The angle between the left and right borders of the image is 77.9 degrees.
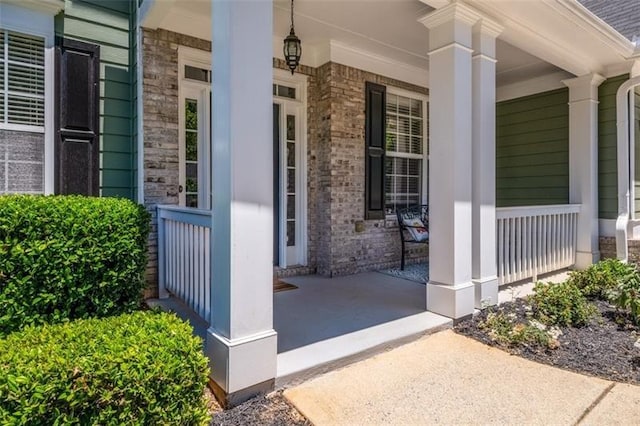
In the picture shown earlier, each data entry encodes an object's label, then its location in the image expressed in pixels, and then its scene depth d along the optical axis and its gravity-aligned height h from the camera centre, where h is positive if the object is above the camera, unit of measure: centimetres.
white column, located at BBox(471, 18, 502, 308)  349 +52
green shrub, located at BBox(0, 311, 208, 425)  140 -61
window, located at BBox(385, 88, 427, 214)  550 +92
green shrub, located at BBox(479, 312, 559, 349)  290 -90
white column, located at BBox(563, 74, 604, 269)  520 +76
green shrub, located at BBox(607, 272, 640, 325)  331 -70
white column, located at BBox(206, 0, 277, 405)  209 +9
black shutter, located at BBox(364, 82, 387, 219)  507 +87
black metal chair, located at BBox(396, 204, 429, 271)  528 -4
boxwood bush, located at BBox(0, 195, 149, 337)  235 -27
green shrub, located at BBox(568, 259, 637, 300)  405 -66
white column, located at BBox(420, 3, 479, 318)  327 +47
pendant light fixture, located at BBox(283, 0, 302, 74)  385 +163
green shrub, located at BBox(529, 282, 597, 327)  331 -79
